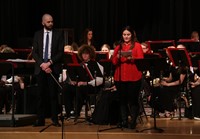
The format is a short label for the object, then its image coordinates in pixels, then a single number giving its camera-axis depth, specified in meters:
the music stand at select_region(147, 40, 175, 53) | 15.29
